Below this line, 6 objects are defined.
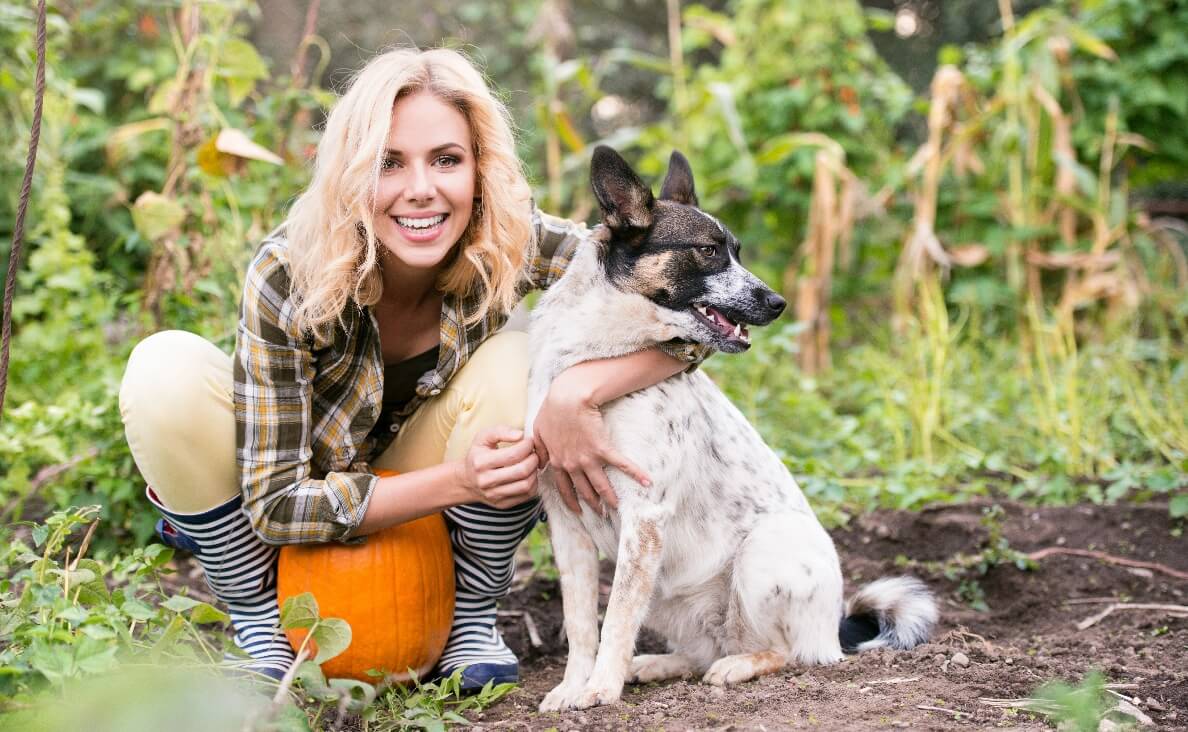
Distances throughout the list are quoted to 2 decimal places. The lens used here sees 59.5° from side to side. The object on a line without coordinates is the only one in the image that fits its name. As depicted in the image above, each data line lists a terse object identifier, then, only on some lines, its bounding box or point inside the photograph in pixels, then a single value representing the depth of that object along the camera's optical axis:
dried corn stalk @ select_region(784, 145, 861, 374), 5.86
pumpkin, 2.54
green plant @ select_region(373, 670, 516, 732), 2.21
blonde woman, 2.43
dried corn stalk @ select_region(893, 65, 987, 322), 5.42
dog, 2.53
